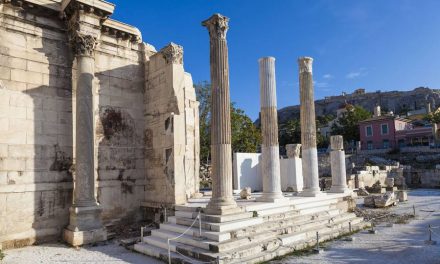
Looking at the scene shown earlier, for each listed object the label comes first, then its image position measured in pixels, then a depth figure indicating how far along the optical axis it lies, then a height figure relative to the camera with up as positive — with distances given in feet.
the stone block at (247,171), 55.54 -1.57
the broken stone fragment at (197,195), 39.95 -3.84
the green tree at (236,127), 102.42 +11.19
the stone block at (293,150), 59.06 +1.88
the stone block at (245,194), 40.30 -3.93
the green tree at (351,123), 187.60 +20.54
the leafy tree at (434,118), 174.09 +20.61
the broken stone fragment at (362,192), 67.64 -6.96
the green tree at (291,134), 208.13 +17.00
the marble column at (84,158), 31.01 +0.88
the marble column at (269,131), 36.58 +3.49
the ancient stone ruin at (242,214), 25.34 -5.00
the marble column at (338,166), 46.62 -1.01
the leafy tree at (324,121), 248.36 +30.46
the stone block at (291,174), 57.41 -2.37
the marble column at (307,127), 43.04 +4.48
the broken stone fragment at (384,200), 51.49 -6.62
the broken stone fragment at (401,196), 60.39 -7.13
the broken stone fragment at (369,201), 52.70 -6.88
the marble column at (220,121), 28.60 +3.75
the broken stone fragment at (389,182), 79.58 -5.97
